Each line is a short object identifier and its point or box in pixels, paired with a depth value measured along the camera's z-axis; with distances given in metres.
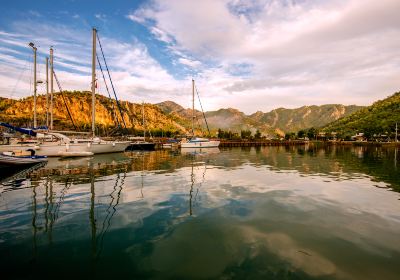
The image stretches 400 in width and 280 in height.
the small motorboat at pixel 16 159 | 23.91
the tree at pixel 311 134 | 188.38
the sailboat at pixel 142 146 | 65.06
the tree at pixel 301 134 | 189.07
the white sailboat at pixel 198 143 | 72.50
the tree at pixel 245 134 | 148.55
